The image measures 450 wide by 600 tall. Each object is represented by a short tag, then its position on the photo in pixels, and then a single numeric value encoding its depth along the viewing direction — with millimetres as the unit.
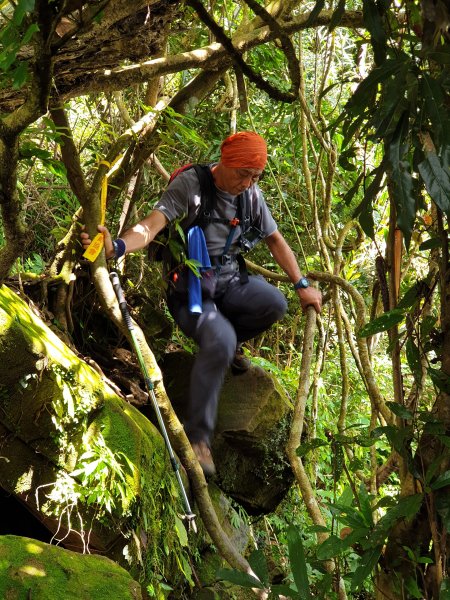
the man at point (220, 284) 3502
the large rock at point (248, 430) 4199
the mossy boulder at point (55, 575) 1690
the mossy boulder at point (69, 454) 2873
